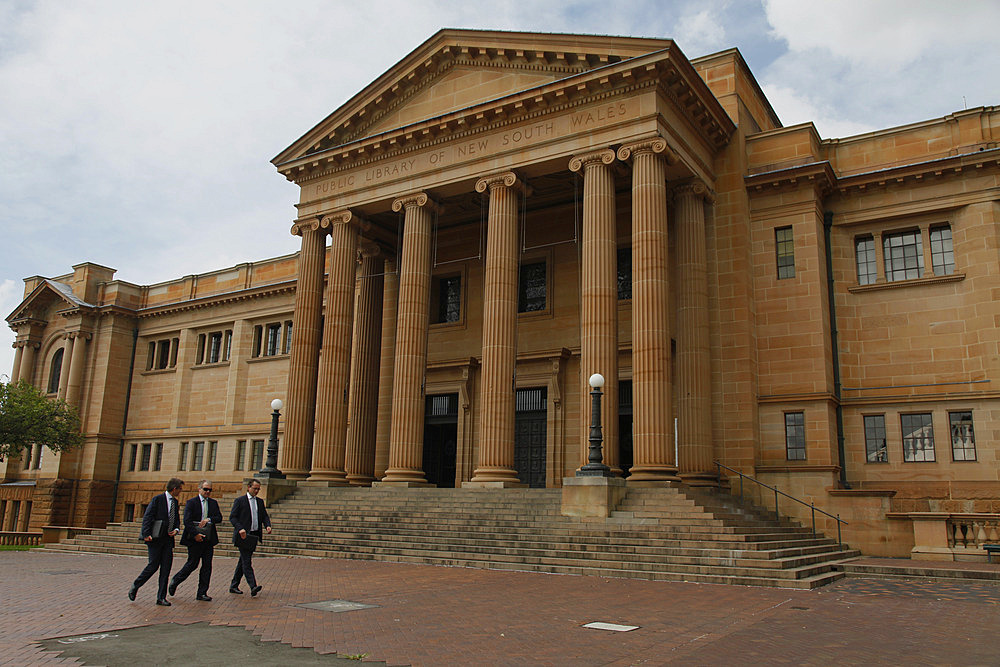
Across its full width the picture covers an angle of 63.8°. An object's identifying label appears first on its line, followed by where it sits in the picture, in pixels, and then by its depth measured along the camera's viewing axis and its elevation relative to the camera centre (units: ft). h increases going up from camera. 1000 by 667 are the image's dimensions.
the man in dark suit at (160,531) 38.47 -2.70
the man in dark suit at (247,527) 40.34 -2.55
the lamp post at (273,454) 84.53 +2.35
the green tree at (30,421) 129.18 +8.05
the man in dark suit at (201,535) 39.27 -2.88
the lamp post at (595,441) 64.49 +3.43
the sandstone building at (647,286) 75.77 +21.34
